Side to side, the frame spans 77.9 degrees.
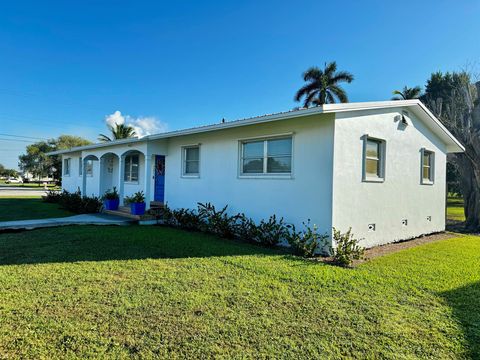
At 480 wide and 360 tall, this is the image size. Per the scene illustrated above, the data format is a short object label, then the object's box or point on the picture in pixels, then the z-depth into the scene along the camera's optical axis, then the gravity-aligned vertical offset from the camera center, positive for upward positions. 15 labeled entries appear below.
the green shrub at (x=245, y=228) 7.83 -1.19
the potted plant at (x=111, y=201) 12.88 -0.83
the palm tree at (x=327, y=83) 26.09 +9.20
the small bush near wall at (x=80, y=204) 13.27 -1.05
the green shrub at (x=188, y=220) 9.58 -1.20
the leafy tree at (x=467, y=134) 12.87 +2.48
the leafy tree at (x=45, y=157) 46.71 +3.99
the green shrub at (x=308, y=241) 6.61 -1.27
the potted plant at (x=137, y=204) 11.16 -0.82
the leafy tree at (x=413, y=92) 28.69 +9.37
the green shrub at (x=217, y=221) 8.53 -1.10
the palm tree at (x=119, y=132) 31.84 +5.46
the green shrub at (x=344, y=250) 6.02 -1.36
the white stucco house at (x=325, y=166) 7.04 +0.58
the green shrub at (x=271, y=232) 7.41 -1.19
